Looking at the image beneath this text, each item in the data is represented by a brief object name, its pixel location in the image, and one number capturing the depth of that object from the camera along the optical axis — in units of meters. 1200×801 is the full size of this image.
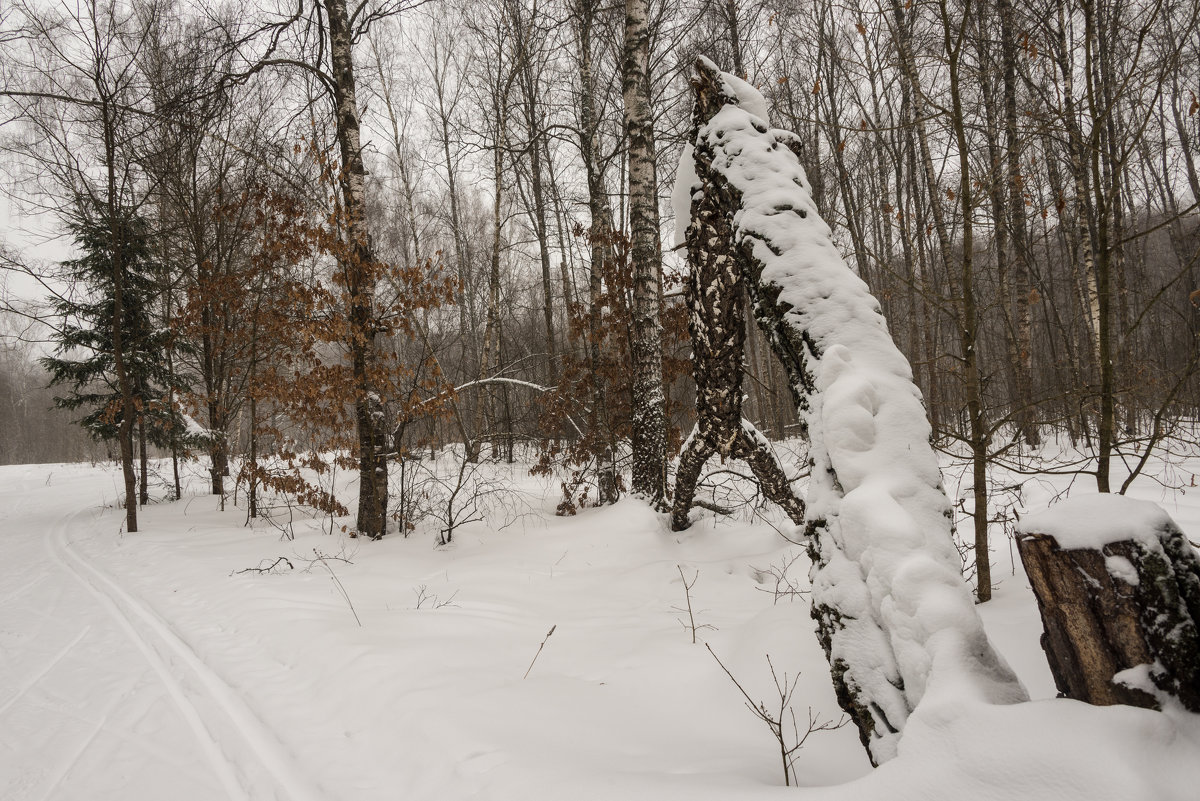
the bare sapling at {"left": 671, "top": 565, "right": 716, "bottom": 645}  3.25
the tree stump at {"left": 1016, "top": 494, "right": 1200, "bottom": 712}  1.17
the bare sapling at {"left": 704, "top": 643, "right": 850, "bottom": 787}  1.97
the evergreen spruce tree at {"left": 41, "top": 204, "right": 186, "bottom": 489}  10.96
